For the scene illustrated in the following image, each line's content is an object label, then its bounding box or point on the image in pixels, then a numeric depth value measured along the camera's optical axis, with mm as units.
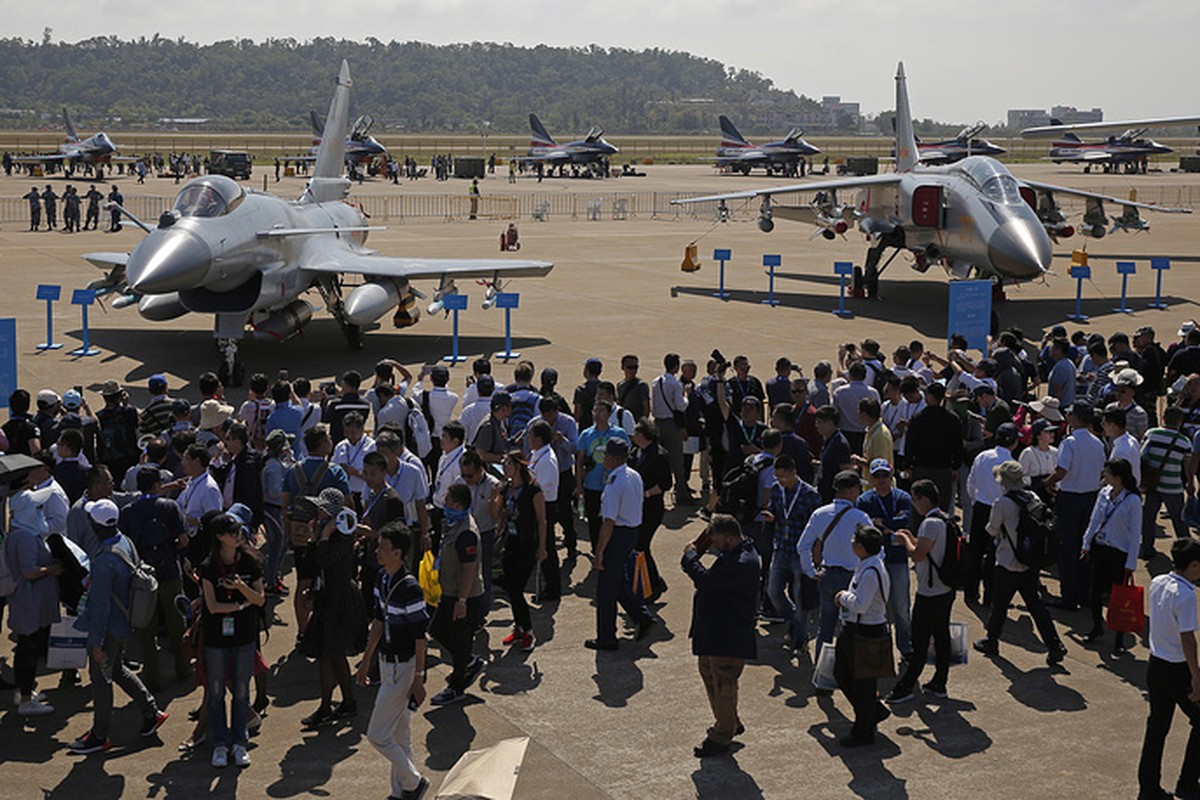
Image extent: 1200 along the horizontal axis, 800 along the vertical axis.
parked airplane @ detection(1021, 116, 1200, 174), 87938
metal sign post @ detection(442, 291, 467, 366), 19734
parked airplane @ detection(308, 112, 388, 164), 79438
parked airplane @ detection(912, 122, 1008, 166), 78375
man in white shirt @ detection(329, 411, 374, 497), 9609
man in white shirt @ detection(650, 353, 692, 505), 12312
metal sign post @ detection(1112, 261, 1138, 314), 24516
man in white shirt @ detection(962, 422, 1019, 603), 9398
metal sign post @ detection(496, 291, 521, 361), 19734
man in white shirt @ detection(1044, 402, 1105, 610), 9836
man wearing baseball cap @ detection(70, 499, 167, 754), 7320
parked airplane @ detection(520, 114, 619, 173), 81312
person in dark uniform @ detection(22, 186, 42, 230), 39338
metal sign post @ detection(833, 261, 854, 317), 25422
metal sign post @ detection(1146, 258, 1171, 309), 25000
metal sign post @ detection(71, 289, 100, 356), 20094
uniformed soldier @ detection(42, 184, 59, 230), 40031
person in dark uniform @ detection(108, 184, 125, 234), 36438
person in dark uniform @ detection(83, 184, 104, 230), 38353
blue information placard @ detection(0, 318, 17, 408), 13188
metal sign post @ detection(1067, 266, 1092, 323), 24627
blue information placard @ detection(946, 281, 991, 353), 18062
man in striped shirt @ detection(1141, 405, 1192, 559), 10609
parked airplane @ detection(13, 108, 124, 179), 68688
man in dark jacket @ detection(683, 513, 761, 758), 7199
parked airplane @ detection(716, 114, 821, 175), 84125
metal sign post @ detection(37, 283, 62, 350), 20094
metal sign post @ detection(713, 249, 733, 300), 27391
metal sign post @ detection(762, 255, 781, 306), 26706
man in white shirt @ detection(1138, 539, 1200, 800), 6551
